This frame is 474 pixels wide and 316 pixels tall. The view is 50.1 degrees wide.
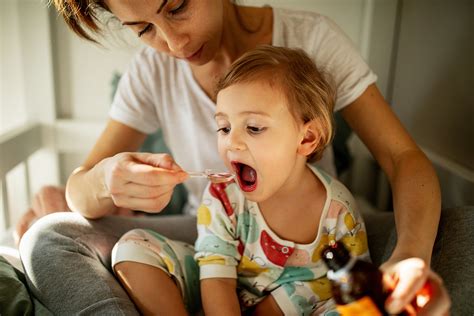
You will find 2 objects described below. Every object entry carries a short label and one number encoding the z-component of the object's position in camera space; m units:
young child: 0.94
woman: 0.91
